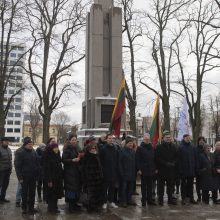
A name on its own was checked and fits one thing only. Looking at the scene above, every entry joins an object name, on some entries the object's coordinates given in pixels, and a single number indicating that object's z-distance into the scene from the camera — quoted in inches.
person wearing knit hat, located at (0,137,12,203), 386.3
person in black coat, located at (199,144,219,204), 386.3
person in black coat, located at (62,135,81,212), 331.3
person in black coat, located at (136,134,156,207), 361.7
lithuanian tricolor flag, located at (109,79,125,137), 447.8
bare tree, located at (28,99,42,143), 2039.6
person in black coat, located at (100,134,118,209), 347.6
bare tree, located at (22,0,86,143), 954.7
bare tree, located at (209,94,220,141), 1940.2
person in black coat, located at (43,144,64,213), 326.9
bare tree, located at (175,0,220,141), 984.3
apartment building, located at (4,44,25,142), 4337.8
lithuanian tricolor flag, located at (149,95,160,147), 462.9
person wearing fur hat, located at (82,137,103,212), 329.1
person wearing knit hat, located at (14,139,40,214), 326.0
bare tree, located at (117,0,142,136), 979.9
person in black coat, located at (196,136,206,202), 393.7
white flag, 506.1
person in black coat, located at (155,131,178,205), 367.2
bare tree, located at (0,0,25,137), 882.8
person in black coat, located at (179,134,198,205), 381.4
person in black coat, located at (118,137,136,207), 358.9
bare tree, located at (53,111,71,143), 3134.8
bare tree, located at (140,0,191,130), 987.9
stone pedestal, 611.5
